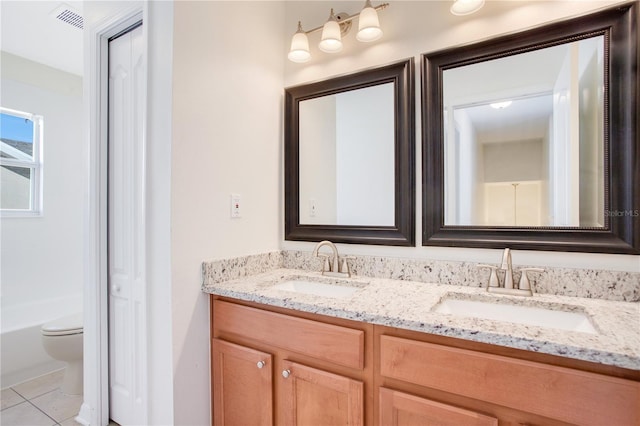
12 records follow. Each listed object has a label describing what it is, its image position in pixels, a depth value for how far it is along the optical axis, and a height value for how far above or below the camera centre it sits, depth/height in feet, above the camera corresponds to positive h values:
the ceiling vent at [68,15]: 6.44 +4.29
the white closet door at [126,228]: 4.83 -0.20
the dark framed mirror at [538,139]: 3.71 +1.00
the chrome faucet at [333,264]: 5.20 -0.84
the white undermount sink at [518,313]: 3.51 -1.20
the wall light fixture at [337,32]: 4.78 +2.95
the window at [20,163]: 8.38 +1.45
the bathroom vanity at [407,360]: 2.54 -1.44
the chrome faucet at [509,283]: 3.97 -0.90
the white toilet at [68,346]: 6.09 -2.56
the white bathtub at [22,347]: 6.89 -2.99
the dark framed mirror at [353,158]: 4.96 +0.99
